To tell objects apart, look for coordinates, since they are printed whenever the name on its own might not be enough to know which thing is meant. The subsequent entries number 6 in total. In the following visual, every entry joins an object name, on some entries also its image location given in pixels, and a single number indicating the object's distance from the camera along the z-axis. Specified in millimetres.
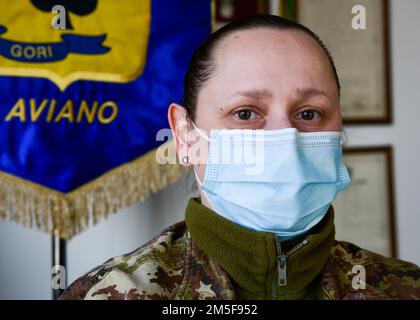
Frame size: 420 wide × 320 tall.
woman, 698
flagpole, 1167
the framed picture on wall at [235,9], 1373
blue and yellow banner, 1120
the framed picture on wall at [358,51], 1491
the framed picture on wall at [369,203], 1567
